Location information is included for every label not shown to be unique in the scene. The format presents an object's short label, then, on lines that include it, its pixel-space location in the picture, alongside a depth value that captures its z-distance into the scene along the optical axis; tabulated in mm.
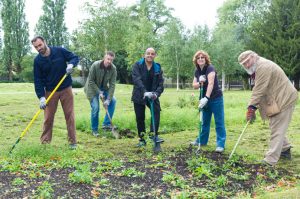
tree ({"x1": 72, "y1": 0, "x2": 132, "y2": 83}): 30859
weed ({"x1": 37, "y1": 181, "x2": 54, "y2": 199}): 4219
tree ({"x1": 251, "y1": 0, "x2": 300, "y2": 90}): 37219
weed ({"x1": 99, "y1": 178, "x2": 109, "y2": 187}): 4766
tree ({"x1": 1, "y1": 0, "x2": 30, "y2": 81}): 47344
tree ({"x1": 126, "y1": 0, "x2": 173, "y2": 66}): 39719
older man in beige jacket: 5934
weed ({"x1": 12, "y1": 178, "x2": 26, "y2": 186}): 4775
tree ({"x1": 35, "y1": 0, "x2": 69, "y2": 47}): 50531
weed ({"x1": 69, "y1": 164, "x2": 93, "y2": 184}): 4762
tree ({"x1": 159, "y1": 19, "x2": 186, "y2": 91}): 43156
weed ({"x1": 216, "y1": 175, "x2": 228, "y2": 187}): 4883
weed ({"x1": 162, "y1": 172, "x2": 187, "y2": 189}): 4773
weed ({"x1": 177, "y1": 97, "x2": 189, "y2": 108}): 14169
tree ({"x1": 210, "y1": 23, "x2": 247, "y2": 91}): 41625
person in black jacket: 7038
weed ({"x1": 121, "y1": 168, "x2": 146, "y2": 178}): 5172
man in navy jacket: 6930
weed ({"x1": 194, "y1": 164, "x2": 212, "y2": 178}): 5216
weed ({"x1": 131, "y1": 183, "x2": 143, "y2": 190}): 4695
